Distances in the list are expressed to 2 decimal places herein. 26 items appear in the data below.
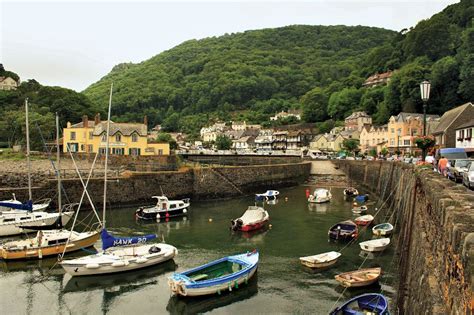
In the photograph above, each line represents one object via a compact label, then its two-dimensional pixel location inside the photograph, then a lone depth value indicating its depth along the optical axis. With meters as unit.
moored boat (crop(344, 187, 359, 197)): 49.62
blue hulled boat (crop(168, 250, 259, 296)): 18.19
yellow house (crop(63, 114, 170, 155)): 57.00
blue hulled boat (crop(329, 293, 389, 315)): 14.73
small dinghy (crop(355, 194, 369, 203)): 44.02
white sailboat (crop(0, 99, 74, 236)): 28.95
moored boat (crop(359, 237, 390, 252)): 24.33
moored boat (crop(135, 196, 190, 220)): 35.75
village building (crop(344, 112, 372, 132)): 103.50
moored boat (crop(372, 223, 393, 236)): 27.64
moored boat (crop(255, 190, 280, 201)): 47.09
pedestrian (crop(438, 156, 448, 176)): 22.02
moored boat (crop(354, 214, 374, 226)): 31.42
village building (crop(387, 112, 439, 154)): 72.50
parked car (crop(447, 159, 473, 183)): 21.41
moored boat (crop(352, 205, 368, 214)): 37.09
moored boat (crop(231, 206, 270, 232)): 31.45
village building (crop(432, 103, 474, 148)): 47.12
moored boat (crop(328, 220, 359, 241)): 27.67
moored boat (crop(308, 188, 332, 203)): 44.44
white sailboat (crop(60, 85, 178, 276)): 20.72
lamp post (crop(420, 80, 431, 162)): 17.47
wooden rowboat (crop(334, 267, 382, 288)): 18.73
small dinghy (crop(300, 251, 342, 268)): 21.92
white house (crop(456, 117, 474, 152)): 37.38
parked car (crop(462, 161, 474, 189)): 17.33
